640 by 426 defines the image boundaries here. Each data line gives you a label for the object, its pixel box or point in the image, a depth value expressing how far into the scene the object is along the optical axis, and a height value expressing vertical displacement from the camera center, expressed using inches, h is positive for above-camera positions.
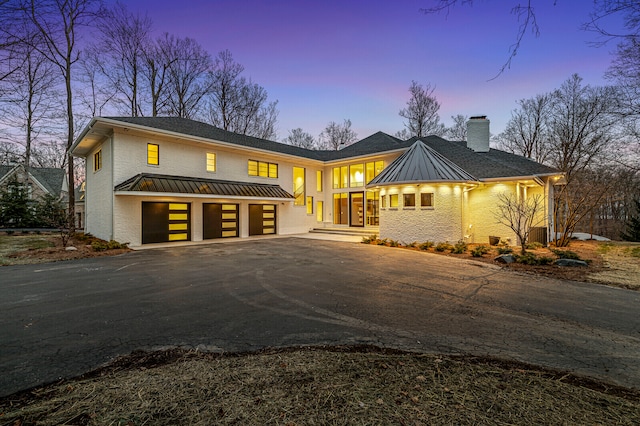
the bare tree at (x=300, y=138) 1418.6 +371.3
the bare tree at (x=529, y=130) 1050.7 +323.4
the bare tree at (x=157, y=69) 908.6 +474.4
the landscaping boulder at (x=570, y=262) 348.8 -67.0
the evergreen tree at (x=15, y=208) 814.5 +6.5
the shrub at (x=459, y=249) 456.4 -64.8
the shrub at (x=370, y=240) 576.5 -63.1
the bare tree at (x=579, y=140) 550.0 +203.9
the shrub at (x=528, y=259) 356.5 -65.1
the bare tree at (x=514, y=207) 526.1 +5.2
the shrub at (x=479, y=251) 421.7 -64.5
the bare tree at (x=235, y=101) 1047.6 +430.5
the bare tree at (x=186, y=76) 959.0 +478.4
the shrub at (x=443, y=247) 477.2 -64.5
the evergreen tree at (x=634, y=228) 780.0 -52.6
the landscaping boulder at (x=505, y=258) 375.6 -66.9
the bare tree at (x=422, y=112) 1111.6 +403.0
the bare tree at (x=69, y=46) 643.5 +399.0
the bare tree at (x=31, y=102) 389.4 +241.8
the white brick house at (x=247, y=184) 523.8 +55.1
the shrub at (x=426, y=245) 503.1 -65.7
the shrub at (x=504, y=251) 419.5 -62.7
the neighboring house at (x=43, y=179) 1097.4 +133.0
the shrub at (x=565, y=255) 376.2 -61.9
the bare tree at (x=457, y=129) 1195.9 +352.3
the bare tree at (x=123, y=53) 809.5 +483.2
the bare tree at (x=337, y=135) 1378.0 +381.6
